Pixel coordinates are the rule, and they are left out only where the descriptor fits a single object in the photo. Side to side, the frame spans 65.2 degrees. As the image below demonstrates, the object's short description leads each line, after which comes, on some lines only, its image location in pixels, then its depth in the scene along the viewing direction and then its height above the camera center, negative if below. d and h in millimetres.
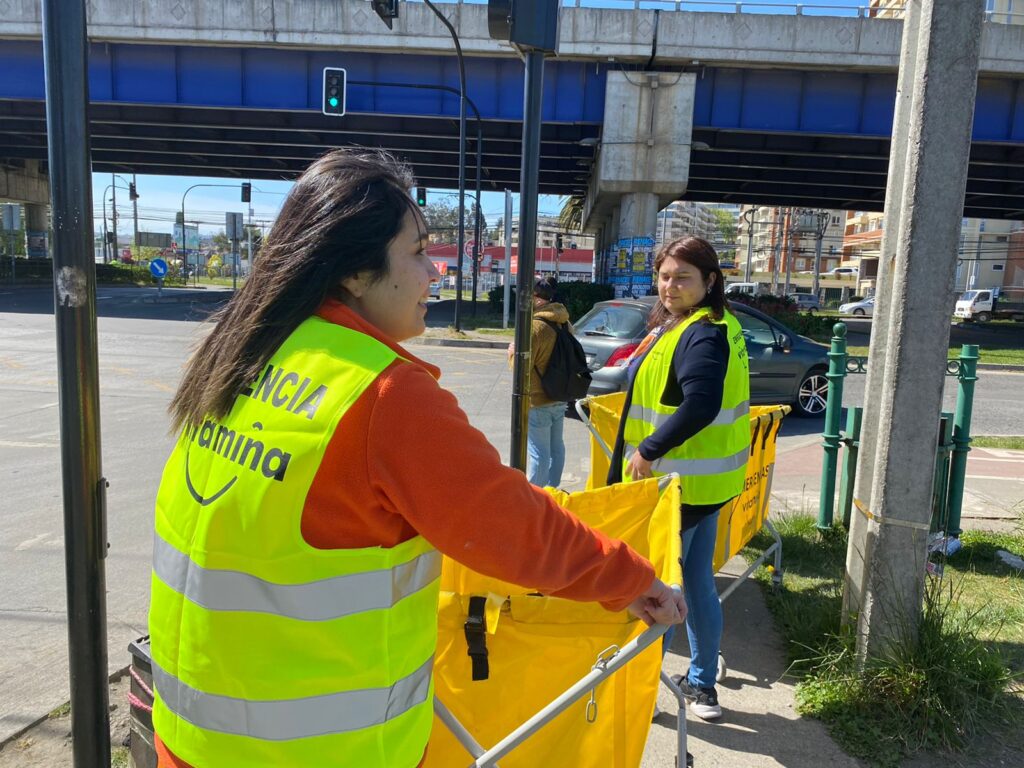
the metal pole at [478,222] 20922 +1127
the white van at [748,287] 57375 -809
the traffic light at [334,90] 17875 +3759
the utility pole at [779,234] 90000 +5825
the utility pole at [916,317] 2957 -129
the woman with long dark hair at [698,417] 3096 -566
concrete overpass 21516 +5289
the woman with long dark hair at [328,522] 1298 -436
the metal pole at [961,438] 4938 -942
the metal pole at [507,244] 23012 +700
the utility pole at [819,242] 74306 +3360
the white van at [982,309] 44406 -1297
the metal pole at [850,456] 4965 -1091
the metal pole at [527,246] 3279 +95
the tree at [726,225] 135500 +8855
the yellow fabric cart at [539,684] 1921 -1015
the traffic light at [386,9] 11812 +3739
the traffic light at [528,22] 3154 +971
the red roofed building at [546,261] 71312 +678
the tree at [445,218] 91125 +5676
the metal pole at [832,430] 5168 -981
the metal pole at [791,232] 90300 +5213
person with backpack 5809 -921
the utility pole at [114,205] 68931 +4106
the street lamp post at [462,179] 18516 +2188
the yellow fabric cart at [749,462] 3986 -984
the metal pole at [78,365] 2049 -300
